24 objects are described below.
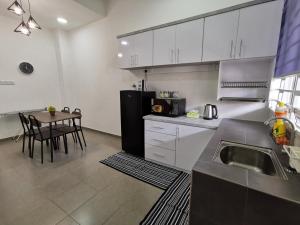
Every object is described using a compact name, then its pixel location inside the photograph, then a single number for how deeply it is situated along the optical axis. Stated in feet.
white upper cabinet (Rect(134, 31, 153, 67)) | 8.64
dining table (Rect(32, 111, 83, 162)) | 8.89
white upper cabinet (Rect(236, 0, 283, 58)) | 5.61
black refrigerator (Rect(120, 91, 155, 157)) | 9.10
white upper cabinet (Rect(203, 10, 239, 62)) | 6.34
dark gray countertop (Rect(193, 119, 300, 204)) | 2.39
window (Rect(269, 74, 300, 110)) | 4.83
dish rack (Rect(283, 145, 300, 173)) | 2.92
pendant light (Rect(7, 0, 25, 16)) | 6.81
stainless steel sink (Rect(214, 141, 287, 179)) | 3.95
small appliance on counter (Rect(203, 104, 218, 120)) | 8.00
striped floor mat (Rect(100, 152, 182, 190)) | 7.40
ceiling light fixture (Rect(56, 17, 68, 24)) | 12.19
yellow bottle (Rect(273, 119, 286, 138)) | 4.51
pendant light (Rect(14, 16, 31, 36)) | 7.72
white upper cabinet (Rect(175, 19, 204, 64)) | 7.10
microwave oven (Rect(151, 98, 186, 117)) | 8.39
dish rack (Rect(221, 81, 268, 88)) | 6.79
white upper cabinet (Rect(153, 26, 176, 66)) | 7.89
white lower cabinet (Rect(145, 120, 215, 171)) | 7.29
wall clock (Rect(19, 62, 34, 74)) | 12.91
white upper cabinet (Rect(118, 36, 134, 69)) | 9.46
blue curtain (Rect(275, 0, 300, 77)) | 4.52
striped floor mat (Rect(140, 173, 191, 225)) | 5.22
